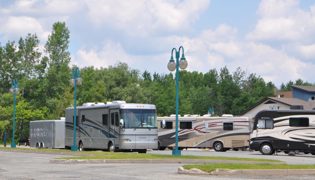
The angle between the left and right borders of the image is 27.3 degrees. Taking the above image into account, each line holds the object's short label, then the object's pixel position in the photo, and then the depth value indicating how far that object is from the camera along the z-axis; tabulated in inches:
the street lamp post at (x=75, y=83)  1621.4
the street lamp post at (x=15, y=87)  2018.0
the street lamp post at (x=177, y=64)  1253.7
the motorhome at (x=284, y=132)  1549.0
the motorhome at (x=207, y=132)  1882.4
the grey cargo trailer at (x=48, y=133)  1995.1
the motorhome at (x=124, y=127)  1494.8
